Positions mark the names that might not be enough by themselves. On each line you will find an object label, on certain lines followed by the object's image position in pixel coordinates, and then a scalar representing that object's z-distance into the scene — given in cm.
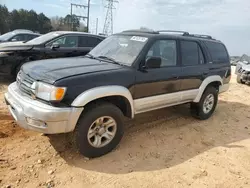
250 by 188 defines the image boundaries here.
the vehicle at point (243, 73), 833
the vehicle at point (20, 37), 875
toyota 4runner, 250
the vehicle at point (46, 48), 558
